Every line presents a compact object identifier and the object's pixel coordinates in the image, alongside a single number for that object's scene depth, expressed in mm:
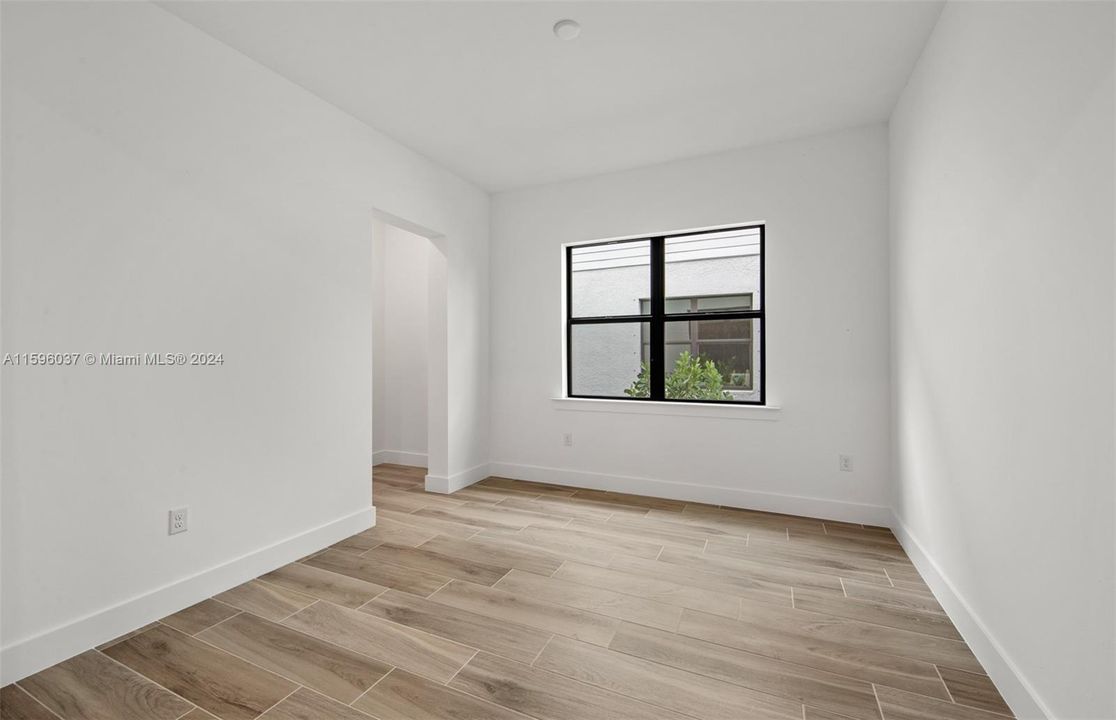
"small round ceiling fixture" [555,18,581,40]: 2195
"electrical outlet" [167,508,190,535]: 2082
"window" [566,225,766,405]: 3670
